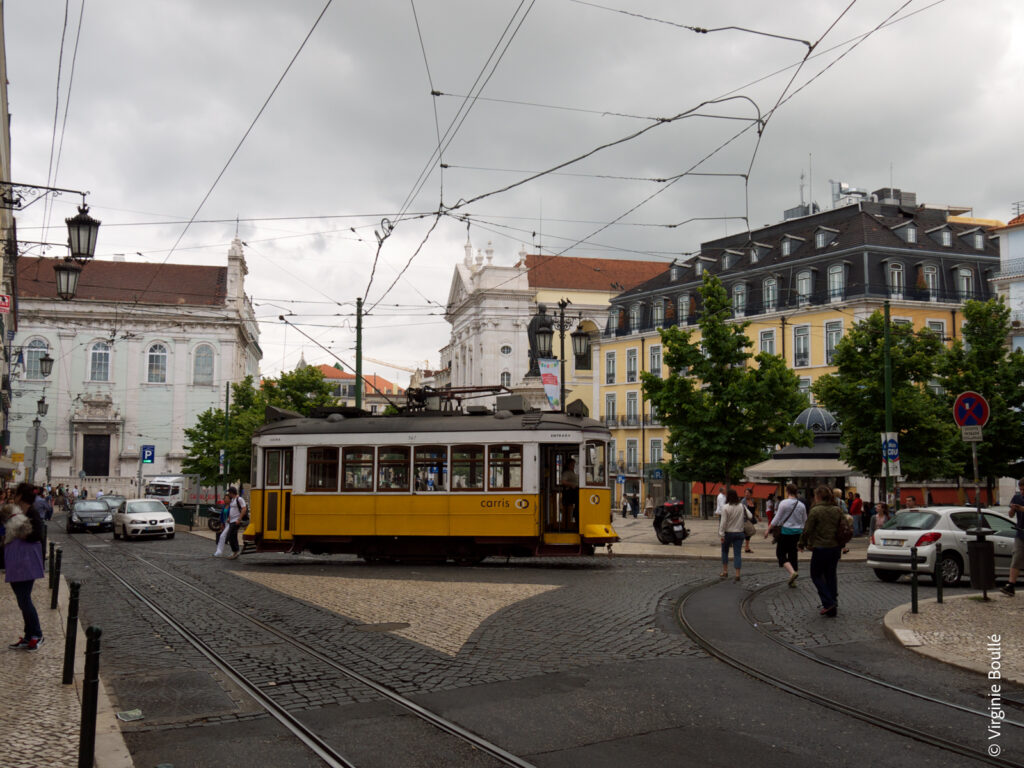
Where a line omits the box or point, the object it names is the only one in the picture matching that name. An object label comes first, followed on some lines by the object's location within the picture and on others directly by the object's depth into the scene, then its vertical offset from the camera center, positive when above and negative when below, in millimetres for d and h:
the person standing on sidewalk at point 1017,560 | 13297 -1122
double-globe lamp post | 25906 +3866
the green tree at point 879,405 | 28031 +2247
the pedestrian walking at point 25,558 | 9445 -779
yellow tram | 19219 -140
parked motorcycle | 25609 -1244
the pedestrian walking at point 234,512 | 22267 -746
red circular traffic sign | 13094 +962
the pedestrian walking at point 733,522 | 16531 -740
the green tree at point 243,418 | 45500 +3320
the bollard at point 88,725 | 5383 -1387
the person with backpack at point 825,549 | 12047 -878
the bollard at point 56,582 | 12937 -1417
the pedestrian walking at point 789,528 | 16312 -825
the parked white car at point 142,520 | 32312 -1366
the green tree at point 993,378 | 32344 +3499
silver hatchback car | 16047 -1031
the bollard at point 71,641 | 7727 -1306
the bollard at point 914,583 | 11445 -1245
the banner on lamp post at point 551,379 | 26922 +2890
